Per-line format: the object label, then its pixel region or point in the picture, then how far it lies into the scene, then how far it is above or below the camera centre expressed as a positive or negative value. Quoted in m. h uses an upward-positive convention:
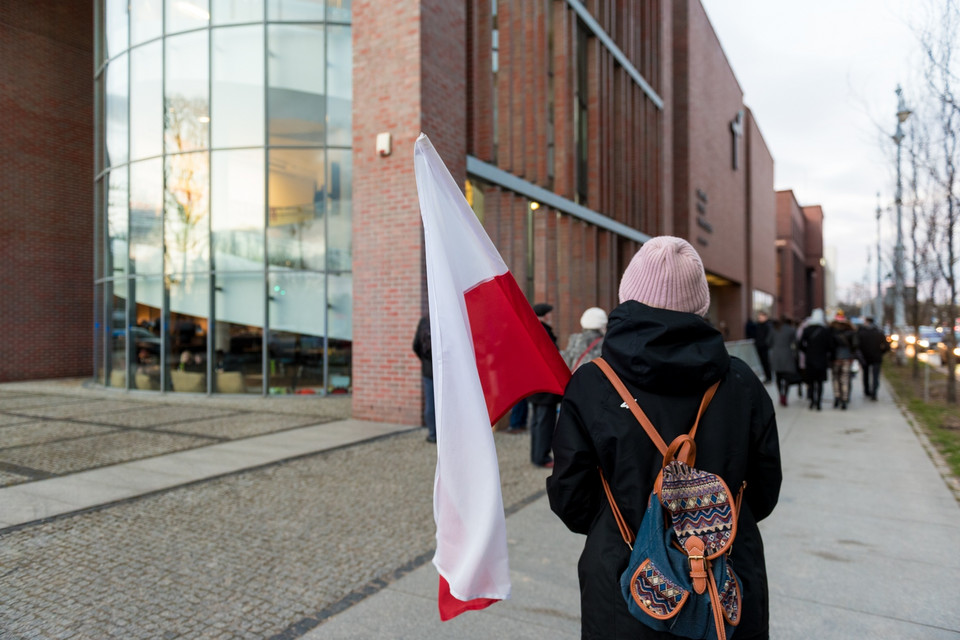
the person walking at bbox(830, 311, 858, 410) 12.17 -0.75
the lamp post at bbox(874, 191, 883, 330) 31.10 +0.69
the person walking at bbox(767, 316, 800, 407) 12.43 -0.61
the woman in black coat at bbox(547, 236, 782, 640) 1.78 -0.29
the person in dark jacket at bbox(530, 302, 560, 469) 6.93 -1.16
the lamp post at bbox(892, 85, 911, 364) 13.06 +1.88
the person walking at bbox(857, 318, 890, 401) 13.53 -0.58
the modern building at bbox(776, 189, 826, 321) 60.03 +7.43
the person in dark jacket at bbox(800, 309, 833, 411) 11.98 -0.53
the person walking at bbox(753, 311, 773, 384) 16.97 -0.55
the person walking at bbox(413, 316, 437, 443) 8.03 -0.51
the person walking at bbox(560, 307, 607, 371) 6.36 -0.19
